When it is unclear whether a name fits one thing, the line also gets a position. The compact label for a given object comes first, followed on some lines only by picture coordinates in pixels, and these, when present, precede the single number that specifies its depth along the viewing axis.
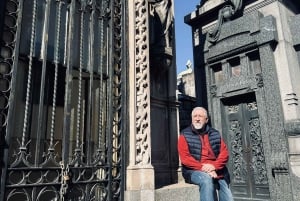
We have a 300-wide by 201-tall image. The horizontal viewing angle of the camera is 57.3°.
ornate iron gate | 3.33
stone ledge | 4.16
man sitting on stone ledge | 3.80
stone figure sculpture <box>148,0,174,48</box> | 5.34
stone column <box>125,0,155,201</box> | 4.12
